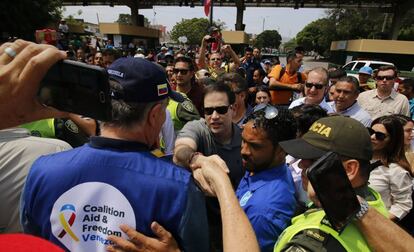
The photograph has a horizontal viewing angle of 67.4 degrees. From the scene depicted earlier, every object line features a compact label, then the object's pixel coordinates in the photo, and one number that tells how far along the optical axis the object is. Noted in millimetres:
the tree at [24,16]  19062
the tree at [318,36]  55125
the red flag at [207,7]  11638
